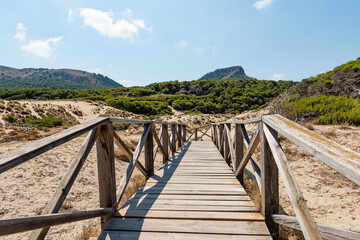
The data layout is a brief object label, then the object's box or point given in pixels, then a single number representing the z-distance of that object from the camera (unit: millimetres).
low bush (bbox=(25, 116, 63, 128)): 20031
